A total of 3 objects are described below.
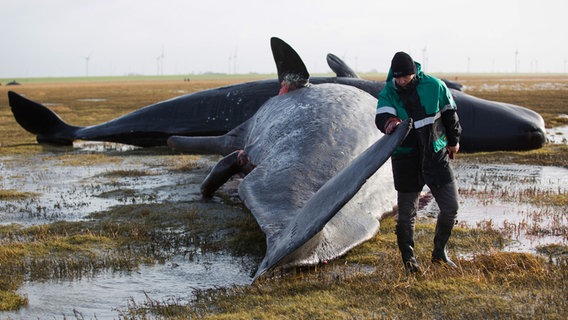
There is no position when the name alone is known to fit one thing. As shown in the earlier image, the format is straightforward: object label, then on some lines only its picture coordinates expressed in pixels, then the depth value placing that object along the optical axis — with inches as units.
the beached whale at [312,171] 221.3
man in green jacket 244.7
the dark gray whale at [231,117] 580.1
